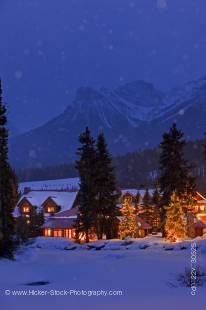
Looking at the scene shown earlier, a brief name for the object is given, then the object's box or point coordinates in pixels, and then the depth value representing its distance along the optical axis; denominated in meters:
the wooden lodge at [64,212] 79.44
